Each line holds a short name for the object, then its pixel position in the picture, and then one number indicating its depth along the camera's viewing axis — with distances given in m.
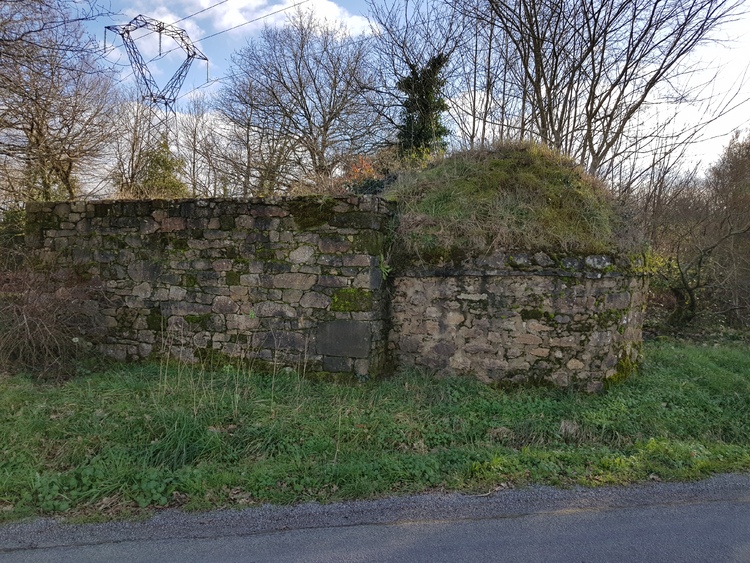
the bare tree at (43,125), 6.66
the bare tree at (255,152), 18.86
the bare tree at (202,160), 20.36
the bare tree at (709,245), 11.89
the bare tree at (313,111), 18.62
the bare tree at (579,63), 10.54
